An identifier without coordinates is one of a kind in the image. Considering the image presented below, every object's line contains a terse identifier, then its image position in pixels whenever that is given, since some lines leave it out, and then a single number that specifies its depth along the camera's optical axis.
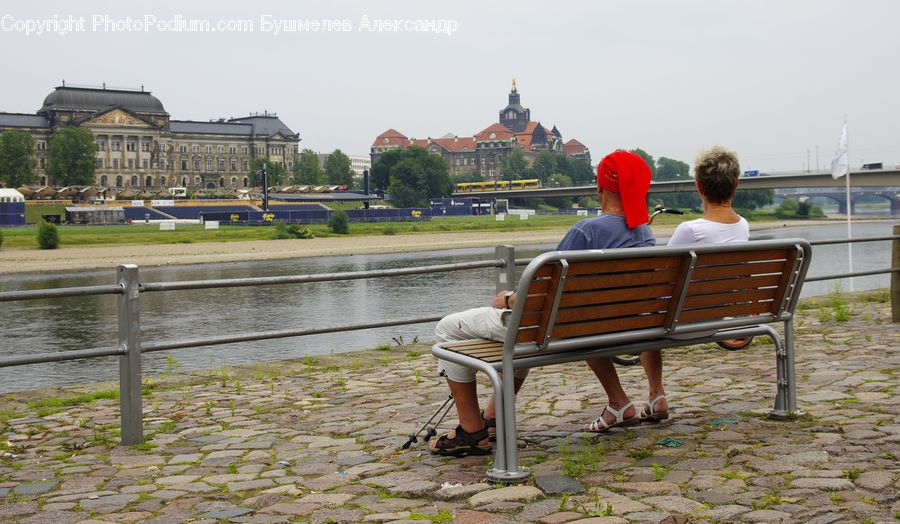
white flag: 24.25
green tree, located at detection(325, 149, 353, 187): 158.12
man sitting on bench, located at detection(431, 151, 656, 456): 4.31
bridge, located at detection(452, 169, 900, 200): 58.06
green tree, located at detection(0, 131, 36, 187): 119.50
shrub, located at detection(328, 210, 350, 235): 70.31
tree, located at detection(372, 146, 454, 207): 128.12
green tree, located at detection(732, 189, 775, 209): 118.00
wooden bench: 3.89
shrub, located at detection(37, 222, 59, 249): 51.72
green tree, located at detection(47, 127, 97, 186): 122.38
